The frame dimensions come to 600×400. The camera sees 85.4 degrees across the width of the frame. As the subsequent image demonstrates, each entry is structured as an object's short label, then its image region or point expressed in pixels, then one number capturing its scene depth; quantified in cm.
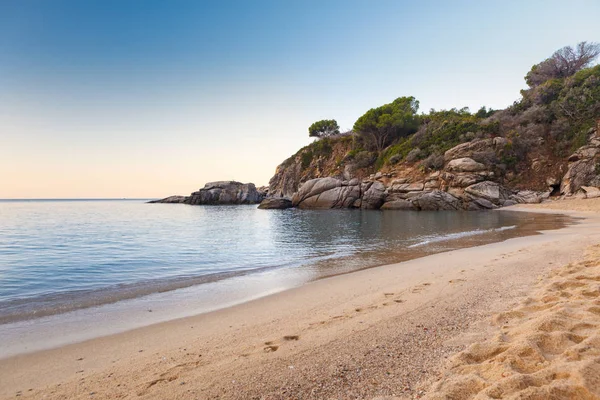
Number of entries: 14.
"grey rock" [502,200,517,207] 3936
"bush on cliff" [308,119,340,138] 8500
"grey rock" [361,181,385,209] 4672
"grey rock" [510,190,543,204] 3831
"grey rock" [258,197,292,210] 5466
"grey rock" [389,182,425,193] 4496
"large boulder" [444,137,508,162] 4531
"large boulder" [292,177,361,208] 4884
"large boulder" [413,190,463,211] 4084
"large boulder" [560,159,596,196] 3597
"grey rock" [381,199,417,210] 4321
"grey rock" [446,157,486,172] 4297
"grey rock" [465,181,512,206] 3972
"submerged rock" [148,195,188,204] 8773
